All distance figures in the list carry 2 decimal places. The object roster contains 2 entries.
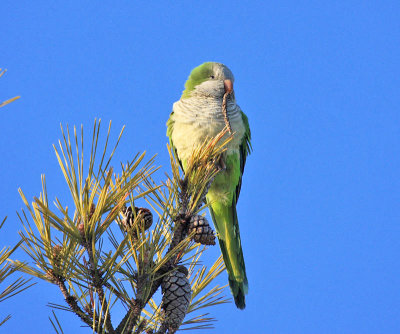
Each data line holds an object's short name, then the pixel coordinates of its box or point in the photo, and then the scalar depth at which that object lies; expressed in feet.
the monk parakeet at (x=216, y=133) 23.26
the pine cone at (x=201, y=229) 13.70
